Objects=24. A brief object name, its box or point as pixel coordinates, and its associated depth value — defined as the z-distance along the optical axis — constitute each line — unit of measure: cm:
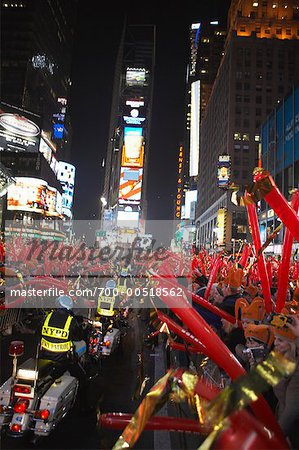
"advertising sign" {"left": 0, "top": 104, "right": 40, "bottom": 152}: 4550
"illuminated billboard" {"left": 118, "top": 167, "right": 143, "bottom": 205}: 9088
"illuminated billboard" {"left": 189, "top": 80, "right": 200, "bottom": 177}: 13638
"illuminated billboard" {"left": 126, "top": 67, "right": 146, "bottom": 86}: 13700
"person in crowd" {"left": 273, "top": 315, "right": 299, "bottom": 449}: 267
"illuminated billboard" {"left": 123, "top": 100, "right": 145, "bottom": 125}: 10251
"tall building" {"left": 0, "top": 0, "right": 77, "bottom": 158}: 7494
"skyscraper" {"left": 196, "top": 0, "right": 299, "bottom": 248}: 8144
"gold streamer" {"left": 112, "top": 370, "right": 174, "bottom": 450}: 181
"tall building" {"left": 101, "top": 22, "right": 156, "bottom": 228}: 9106
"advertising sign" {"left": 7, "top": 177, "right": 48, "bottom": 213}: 5047
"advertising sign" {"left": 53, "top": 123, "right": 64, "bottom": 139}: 9500
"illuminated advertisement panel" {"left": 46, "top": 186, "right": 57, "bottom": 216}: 5781
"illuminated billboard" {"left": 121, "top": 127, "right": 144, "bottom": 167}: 9094
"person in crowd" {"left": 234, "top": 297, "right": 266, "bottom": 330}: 533
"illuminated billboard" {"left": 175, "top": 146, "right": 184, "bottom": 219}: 17650
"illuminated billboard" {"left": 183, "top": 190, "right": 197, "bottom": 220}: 14125
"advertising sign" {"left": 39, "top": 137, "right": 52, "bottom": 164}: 5917
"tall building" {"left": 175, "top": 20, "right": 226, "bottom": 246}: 13700
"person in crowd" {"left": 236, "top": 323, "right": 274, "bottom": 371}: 429
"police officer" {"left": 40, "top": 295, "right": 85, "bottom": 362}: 589
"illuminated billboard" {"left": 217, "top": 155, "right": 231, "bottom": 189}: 5500
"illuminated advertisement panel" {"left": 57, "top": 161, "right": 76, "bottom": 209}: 10874
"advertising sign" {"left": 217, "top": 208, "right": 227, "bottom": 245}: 7831
